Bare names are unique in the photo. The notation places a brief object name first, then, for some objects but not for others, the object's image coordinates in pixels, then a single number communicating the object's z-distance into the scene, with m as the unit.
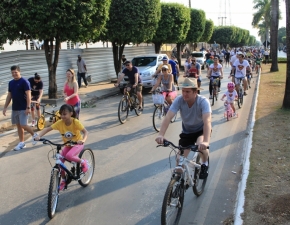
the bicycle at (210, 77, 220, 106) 14.20
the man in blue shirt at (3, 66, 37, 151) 8.16
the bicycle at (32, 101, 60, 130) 10.26
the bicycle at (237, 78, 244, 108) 13.53
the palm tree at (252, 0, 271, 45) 71.12
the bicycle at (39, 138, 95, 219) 4.98
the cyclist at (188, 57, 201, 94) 13.85
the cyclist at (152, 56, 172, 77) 12.92
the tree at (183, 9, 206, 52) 38.22
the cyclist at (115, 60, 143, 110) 11.68
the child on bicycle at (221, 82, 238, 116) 11.62
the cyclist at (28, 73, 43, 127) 10.62
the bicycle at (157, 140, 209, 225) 4.33
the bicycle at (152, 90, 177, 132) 10.18
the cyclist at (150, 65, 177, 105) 10.21
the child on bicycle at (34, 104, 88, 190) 5.52
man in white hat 4.84
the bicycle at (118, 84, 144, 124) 11.20
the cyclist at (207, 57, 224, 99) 14.48
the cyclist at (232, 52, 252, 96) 13.86
